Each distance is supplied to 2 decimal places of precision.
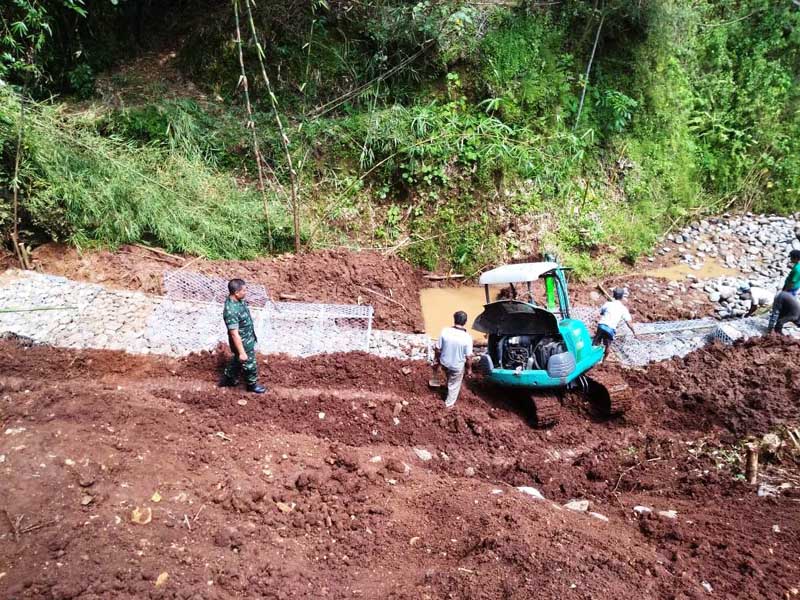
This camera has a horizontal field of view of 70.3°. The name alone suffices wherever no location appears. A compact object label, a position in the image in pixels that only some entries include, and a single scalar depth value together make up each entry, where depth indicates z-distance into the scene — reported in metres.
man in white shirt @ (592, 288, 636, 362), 7.36
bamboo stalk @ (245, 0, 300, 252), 8.70
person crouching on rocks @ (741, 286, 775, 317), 9.48
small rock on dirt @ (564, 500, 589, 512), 5.46
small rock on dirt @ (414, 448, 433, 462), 6.25
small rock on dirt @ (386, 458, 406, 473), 5.71
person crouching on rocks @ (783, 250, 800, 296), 8.06
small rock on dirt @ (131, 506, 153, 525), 4.45
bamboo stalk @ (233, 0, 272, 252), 7.71
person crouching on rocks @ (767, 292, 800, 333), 7.99
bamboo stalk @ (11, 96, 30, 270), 8.07
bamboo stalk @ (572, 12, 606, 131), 11.59
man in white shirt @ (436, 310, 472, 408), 6.57
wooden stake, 5.45
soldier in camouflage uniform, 6.18
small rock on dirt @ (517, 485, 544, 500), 5.58
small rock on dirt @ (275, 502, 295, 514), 4.92
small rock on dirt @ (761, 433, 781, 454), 5.84
